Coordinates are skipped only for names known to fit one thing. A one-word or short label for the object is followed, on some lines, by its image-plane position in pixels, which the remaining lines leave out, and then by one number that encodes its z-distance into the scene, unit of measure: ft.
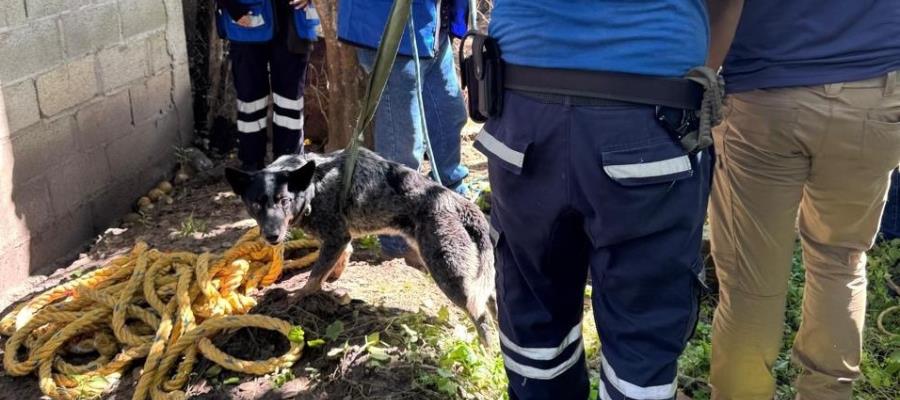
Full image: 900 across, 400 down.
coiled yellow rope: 12.32
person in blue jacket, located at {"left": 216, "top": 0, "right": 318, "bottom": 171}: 17.76
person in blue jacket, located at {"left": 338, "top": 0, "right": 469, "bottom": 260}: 14.01
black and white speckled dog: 12.49
